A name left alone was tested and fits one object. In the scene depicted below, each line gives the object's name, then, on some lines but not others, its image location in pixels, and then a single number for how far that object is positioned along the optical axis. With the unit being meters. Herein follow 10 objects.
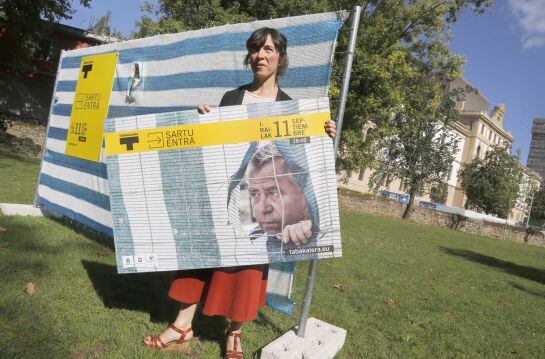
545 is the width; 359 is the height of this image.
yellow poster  4.88
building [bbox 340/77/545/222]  59.09
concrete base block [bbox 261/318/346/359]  2.70
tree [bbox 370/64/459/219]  29.70
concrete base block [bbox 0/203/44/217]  5.66
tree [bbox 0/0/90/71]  20.47
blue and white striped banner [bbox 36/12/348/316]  3.09
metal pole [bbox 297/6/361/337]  2.82
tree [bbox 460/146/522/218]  45.81
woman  2.59
